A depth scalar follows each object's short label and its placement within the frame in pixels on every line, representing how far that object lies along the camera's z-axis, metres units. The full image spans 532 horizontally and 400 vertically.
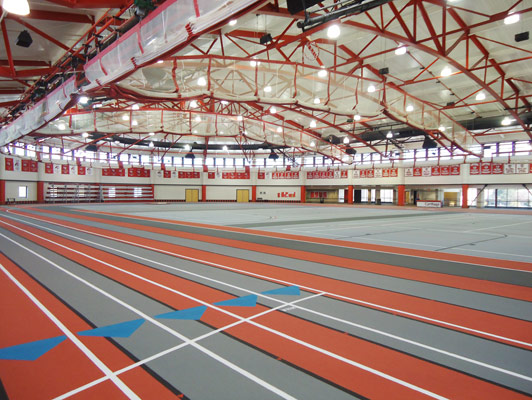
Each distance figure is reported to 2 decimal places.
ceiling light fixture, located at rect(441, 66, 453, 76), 14.96
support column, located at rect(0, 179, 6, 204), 29.18
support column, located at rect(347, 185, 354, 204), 39.56
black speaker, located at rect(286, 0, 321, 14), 6.51
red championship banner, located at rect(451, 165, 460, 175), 32.34
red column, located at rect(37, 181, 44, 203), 32.44
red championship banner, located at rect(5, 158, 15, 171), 29.26
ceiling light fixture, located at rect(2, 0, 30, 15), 5.14
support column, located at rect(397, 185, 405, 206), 36.35
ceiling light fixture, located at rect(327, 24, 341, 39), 9.27
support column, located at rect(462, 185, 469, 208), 32.22
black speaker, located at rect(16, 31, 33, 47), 8.97
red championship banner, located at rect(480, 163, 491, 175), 30.41
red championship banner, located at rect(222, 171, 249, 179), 43.93
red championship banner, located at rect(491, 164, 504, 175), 29.66
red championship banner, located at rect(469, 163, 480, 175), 31.00
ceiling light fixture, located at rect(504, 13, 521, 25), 10.01
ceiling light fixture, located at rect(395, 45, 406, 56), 12.39
